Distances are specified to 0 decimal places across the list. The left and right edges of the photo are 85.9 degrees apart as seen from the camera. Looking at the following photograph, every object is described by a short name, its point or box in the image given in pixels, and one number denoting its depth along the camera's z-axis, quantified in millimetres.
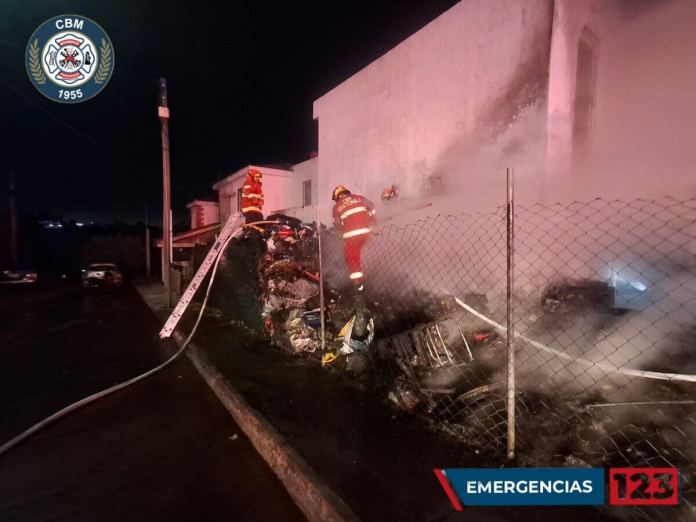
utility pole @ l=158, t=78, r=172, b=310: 10023
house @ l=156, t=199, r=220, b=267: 11966
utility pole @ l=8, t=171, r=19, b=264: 27228
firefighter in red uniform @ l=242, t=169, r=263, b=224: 8656
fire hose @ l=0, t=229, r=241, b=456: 3289
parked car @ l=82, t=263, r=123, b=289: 17141
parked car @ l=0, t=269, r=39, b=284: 22875
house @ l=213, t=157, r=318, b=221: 15727
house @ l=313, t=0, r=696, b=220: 4492
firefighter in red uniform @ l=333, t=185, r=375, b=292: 5480
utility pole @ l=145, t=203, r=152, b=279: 23984
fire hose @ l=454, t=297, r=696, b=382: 2584
